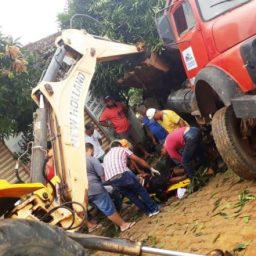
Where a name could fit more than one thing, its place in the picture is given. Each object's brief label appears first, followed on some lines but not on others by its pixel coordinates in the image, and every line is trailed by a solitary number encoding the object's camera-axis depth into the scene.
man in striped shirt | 5.89
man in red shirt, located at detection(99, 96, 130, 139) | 9.52
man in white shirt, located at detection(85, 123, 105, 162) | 8.90
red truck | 4.27
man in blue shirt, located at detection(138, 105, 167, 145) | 7.61
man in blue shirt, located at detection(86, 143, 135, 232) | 6.07
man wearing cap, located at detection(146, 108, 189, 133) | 6.96
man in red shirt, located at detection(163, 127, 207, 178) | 5.96
